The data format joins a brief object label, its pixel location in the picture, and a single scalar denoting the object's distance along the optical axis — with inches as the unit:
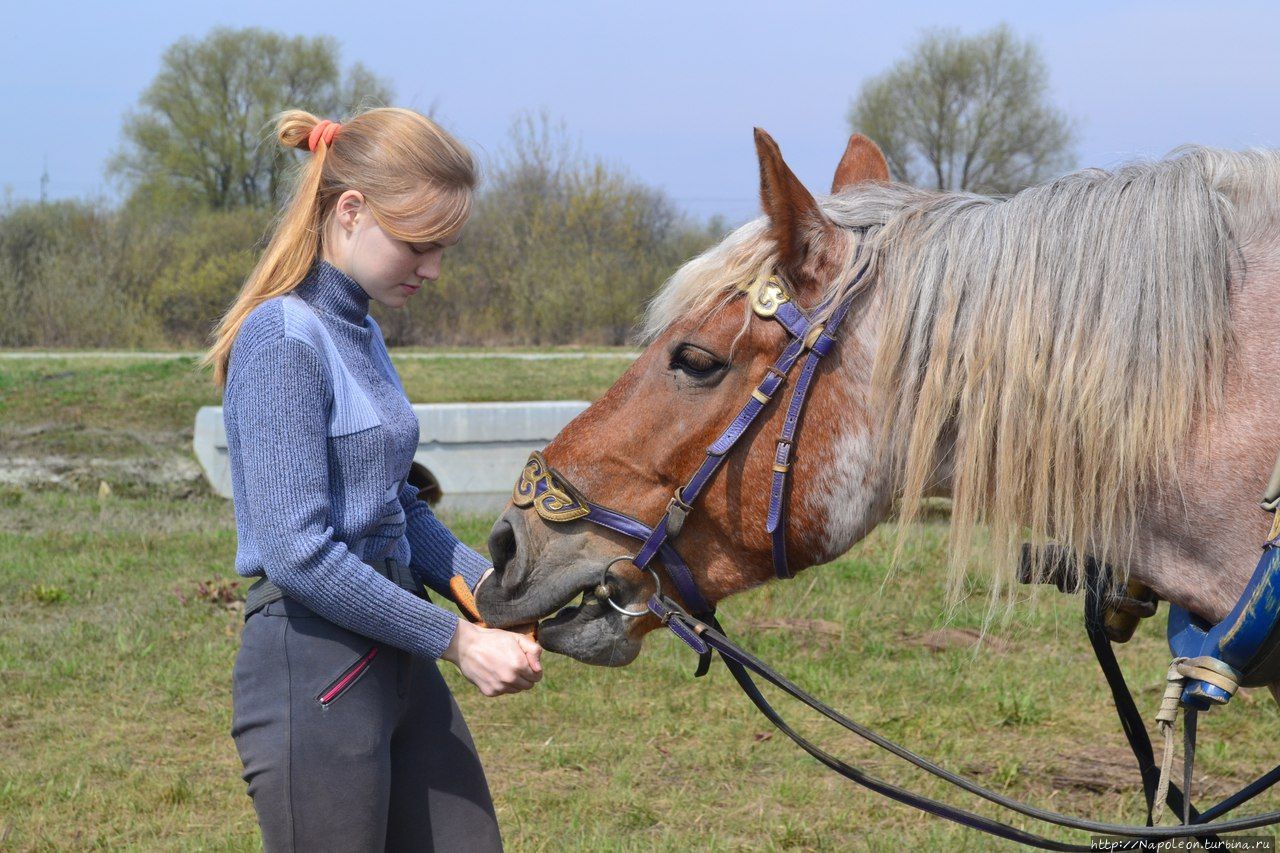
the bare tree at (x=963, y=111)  1263.5
